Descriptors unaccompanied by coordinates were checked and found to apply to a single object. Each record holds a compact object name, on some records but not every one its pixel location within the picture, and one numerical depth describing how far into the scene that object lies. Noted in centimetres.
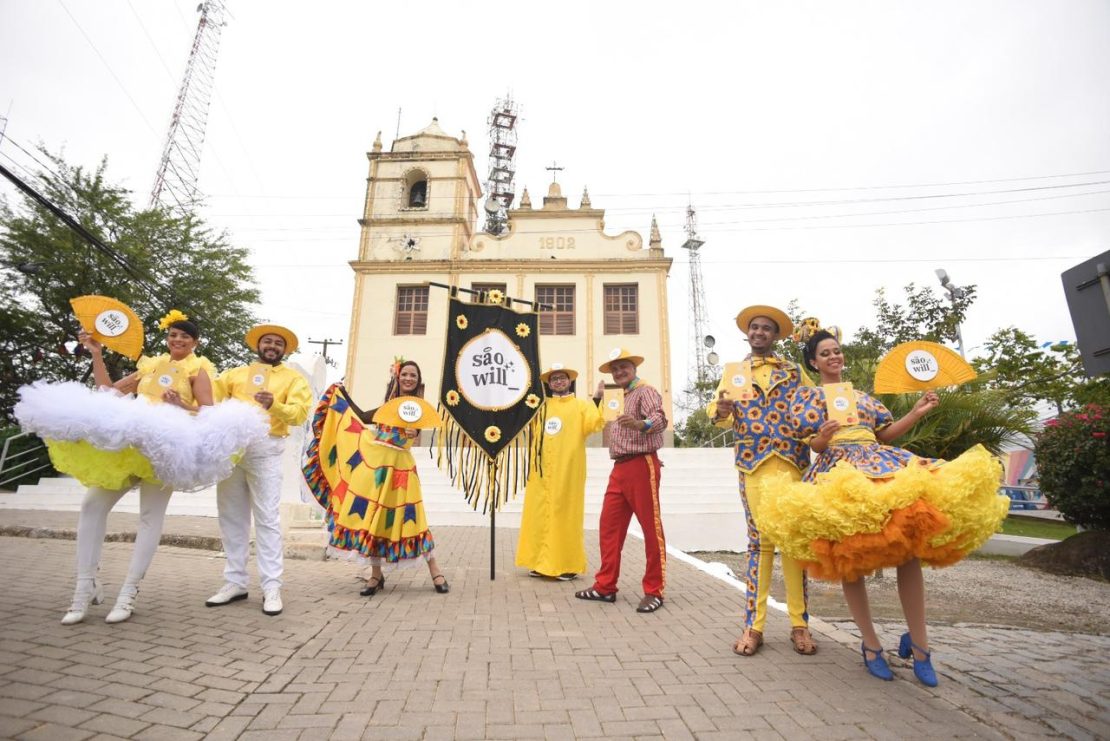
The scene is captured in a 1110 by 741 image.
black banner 520
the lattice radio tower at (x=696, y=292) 3577
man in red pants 433
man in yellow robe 549
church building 2105
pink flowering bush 729
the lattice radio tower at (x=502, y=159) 3253
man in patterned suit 325
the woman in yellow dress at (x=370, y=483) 441
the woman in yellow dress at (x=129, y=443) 325
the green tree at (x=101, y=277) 1673
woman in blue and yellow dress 250
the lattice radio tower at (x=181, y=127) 2291
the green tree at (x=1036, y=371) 1300
